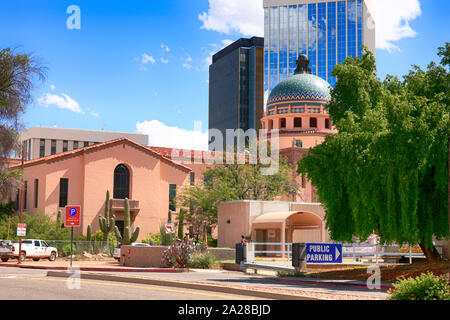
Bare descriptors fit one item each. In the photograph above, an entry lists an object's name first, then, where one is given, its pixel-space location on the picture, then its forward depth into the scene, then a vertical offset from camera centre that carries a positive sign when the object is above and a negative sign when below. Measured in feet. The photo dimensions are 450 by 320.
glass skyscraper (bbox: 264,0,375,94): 491.31 +155.71
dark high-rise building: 554.05 +127.03
